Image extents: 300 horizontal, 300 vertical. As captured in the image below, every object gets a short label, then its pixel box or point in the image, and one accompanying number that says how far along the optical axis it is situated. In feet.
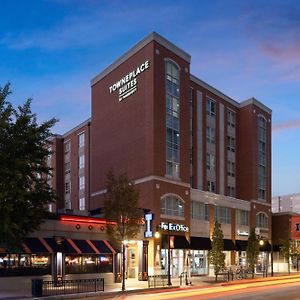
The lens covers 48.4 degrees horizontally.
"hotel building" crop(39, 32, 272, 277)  126.83
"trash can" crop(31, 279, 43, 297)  68.68
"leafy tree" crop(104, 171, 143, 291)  90.04
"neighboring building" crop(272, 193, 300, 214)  364.92
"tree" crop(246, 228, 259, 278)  133.04
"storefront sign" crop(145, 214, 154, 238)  110.22
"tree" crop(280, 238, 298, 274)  154.68
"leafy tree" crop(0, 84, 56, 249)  65.51
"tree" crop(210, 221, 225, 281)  107.56
